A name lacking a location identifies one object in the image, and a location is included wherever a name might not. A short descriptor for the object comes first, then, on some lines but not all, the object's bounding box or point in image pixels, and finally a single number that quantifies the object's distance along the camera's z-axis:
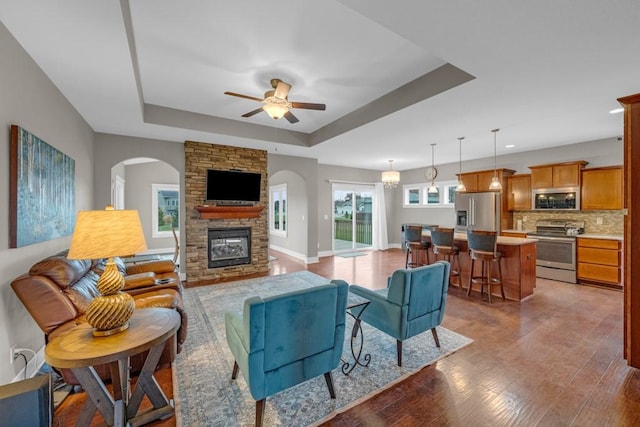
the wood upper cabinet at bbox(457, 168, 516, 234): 5.95
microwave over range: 5.12
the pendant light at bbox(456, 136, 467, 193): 5.02
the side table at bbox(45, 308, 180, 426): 1.36
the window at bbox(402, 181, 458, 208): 7.75
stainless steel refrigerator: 5.97
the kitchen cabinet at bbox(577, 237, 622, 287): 4.48
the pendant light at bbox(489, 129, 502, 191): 4.82
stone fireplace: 5.13
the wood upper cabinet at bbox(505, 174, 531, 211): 5.78
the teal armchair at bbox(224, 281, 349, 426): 1.58
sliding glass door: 8.26
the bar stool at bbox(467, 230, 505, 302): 3.88
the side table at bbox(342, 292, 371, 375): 2.28
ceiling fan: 2.94
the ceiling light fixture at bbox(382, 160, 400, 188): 6.13
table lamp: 1.51
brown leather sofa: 1.88
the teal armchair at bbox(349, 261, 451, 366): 2.24
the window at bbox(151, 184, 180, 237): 7.83
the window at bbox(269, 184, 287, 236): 8.41
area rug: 1.81
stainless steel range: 4.91
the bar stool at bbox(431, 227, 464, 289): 4.40
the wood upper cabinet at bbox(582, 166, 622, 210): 4.66
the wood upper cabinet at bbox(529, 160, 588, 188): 5.07
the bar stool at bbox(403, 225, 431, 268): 4.92
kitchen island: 3.94
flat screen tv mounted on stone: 5.20
